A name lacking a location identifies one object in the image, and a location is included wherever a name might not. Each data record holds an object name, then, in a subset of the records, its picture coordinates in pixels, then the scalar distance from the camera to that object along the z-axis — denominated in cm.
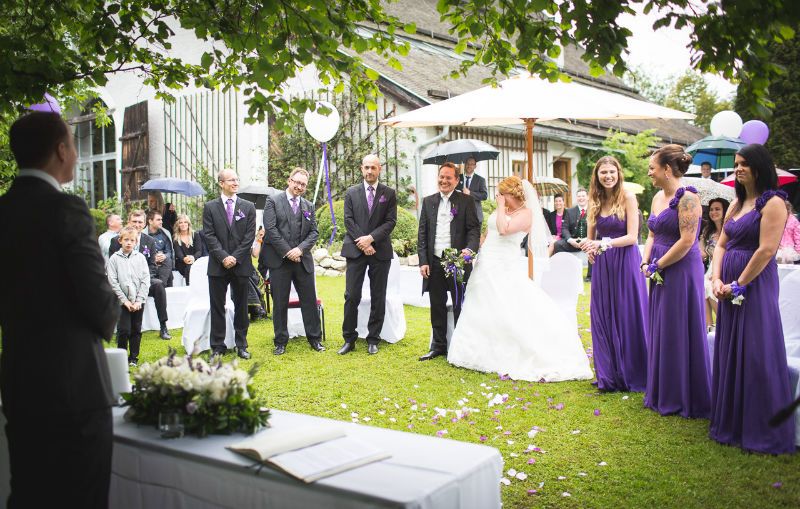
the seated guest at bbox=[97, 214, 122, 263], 1018
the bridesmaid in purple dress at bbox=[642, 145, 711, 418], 549
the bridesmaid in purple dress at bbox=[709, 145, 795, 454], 463
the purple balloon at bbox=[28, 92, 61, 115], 699
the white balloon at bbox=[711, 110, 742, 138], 1377
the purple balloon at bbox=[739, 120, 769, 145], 1248
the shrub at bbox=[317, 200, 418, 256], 1502
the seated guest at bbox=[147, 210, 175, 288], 1046
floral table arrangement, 283
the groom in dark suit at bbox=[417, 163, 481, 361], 812
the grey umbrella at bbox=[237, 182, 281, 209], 1363
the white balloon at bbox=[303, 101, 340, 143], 1047
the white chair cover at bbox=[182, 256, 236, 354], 863
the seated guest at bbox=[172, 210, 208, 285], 1155
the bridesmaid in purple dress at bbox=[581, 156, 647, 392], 633
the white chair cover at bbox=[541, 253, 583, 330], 798
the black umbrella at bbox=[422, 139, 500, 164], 1350
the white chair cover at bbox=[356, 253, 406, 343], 909
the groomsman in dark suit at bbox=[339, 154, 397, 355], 842
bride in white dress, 707
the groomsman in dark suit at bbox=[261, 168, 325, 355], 853
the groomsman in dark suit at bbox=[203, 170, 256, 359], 819
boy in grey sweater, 782
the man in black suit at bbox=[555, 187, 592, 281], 1441
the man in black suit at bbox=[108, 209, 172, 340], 957
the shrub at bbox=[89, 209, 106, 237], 1822
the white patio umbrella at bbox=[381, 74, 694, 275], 719
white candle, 307
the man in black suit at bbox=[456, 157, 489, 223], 1178
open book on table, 240
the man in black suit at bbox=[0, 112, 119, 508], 249
